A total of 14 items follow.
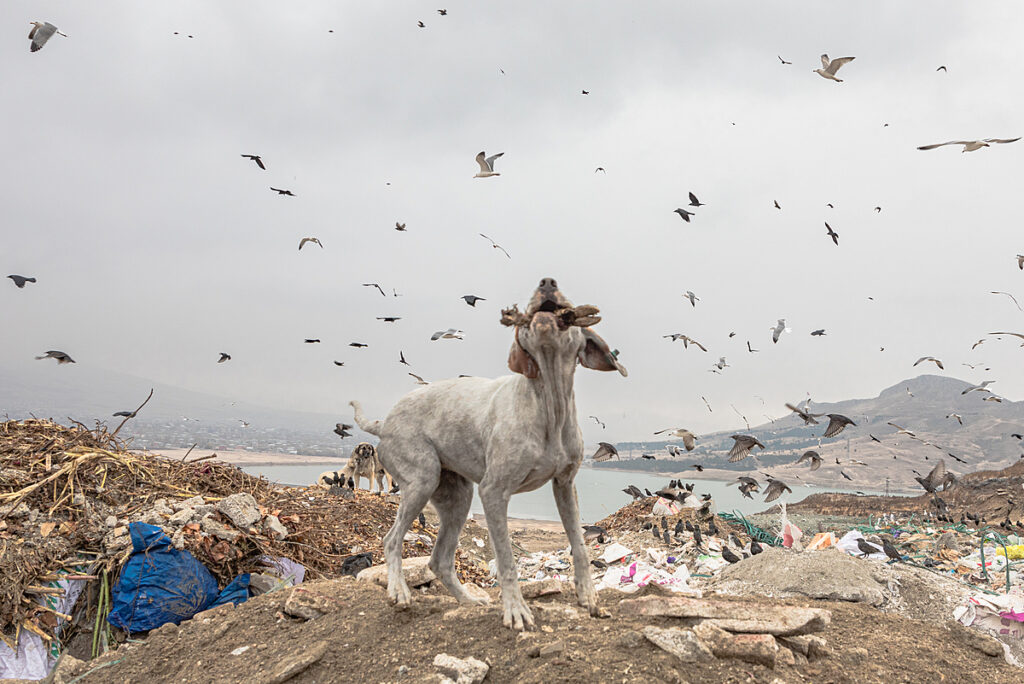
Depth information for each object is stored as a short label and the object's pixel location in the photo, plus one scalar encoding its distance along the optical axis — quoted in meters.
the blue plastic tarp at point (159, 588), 4.89
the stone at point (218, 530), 5.57
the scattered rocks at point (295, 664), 3.12
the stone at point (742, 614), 3.20
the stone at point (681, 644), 2.88
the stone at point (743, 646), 2.87
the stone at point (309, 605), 4.13
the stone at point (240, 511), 5.79
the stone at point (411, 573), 4.69
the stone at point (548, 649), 2.93
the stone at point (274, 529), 6.01
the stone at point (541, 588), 4.31
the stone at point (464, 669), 2.82
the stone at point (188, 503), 5.91
